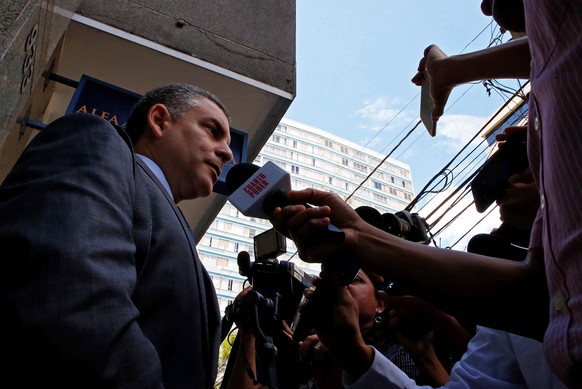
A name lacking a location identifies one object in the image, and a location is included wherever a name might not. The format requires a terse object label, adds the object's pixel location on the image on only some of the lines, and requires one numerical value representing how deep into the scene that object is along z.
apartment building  42.59
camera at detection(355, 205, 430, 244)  1.62
